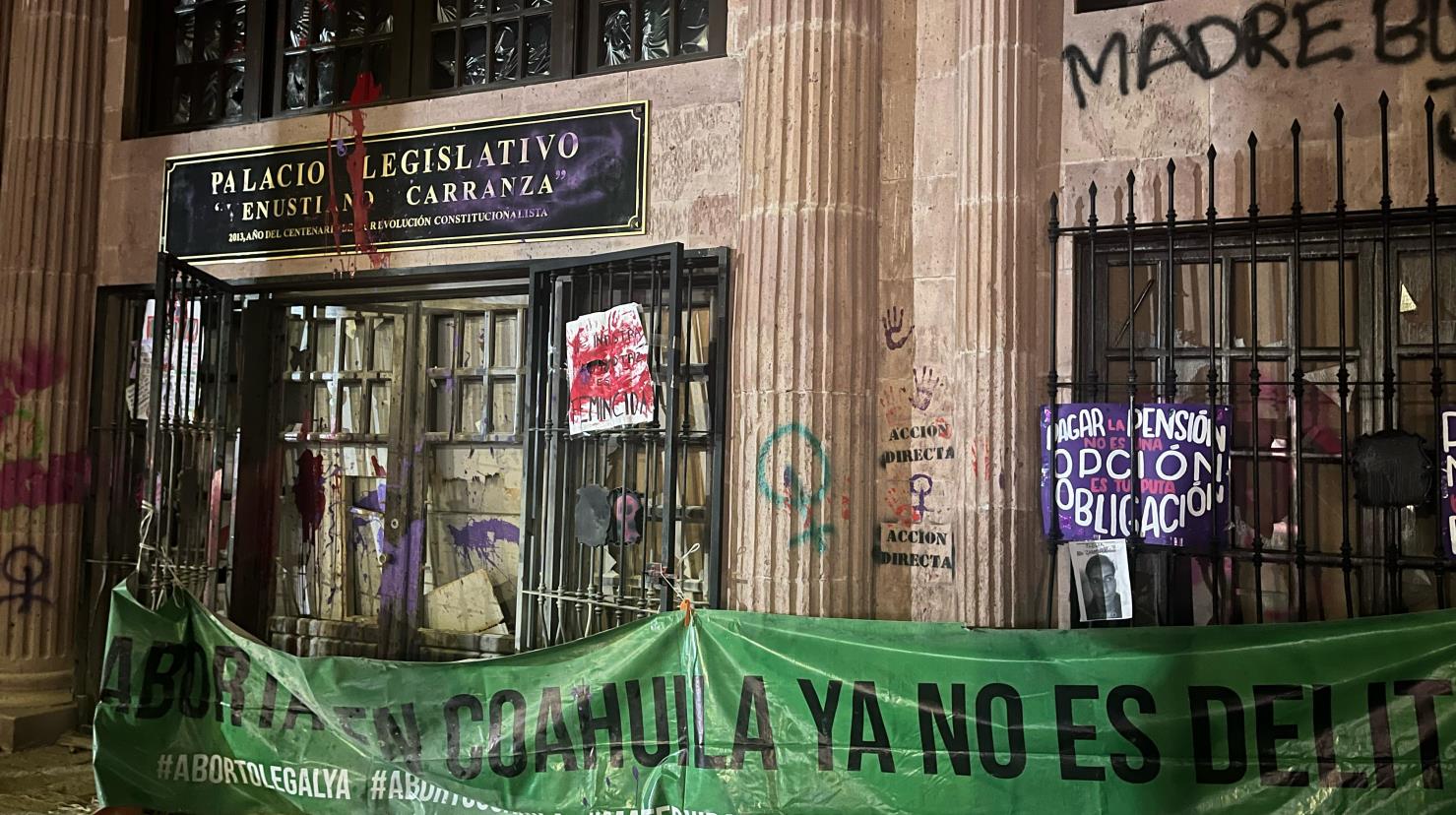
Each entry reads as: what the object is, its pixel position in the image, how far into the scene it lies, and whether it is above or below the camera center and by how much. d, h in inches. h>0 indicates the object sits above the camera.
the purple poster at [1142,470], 198.5 +2.9
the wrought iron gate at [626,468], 235.3 +2.6
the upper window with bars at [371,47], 259.3 +109.4
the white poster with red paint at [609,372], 235.8 +23.4
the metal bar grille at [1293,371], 188.1 +21.6
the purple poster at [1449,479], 183.6 +2.0
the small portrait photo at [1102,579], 202.1 -17.3
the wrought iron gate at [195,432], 281.1 +10.7
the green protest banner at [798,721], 159.3 -40.2
